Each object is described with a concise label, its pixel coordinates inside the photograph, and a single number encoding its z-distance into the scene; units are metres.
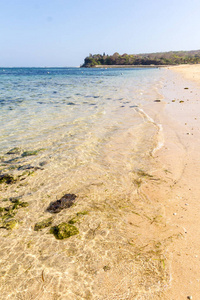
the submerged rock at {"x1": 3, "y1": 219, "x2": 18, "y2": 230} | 3.95
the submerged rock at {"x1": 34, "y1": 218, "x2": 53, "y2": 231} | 3.93
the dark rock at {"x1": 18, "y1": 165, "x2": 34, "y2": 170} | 6.22
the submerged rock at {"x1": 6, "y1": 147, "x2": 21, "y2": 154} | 7.33
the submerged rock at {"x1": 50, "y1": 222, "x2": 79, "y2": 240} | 3.66
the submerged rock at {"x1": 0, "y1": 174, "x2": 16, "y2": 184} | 5.54
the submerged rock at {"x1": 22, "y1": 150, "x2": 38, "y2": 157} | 7.15
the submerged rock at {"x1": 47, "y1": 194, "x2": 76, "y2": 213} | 4.43
